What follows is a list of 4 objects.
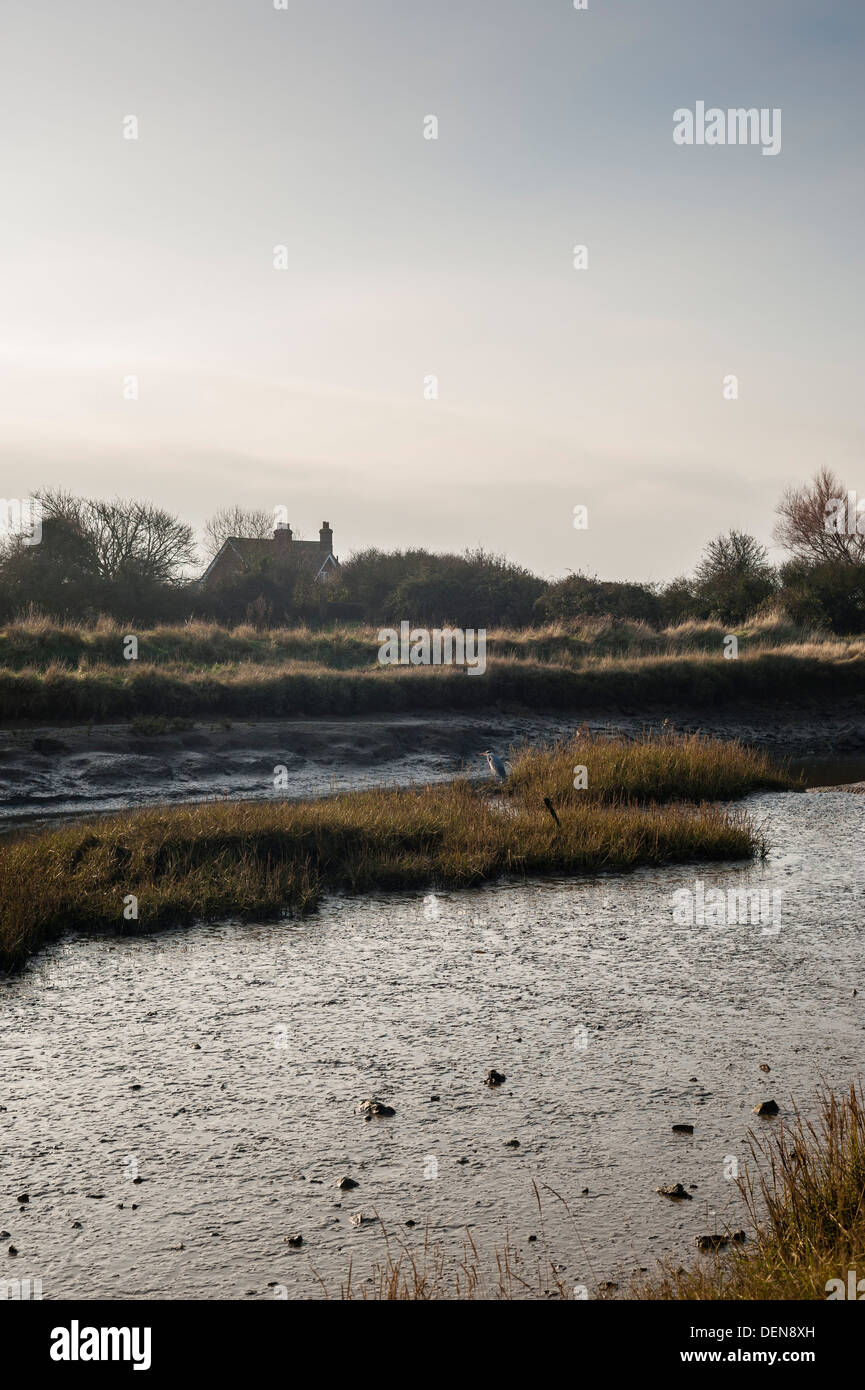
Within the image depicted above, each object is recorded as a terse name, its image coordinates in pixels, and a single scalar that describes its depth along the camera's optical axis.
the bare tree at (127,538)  37.19
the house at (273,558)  43.09
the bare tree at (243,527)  58.34
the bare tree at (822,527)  52.06
